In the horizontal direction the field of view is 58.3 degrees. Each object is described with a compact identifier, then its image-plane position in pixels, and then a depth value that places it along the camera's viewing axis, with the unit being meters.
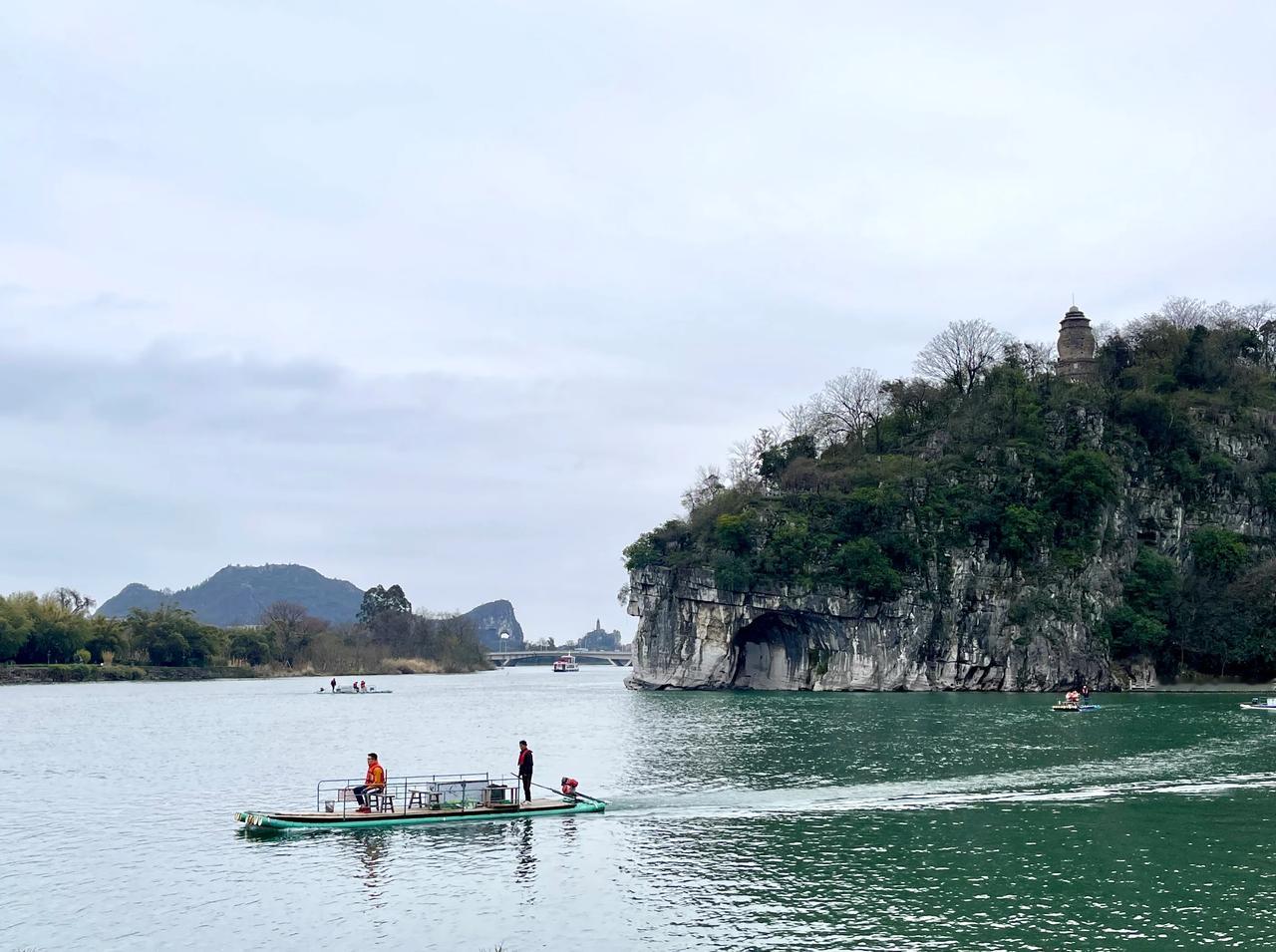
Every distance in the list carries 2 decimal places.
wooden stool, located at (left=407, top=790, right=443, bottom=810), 38.69
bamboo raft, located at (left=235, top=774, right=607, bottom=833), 36.81
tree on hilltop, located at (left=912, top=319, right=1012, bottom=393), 140.38
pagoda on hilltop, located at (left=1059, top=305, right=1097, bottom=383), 144.12
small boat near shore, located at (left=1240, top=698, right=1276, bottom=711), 82.06
